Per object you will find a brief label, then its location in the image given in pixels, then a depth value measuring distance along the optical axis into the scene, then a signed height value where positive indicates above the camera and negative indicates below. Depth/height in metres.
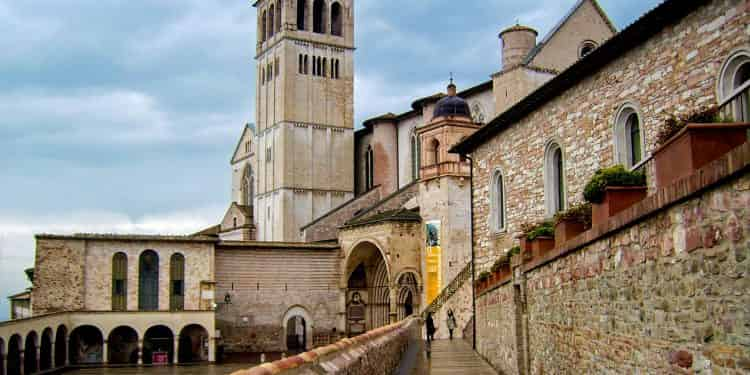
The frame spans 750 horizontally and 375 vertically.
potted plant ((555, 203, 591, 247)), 11.79 +0.81
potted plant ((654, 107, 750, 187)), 6.71 +1.08
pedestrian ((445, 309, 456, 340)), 32.54 -1.59
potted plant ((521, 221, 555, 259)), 14.30 +0.71
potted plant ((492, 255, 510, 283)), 18.24 +0.28
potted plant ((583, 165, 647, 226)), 9.66 +1.03
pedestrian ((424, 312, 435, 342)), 28.83 -1.53
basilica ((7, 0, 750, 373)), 17.28 +3.24
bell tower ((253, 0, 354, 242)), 65.81 +13.28
